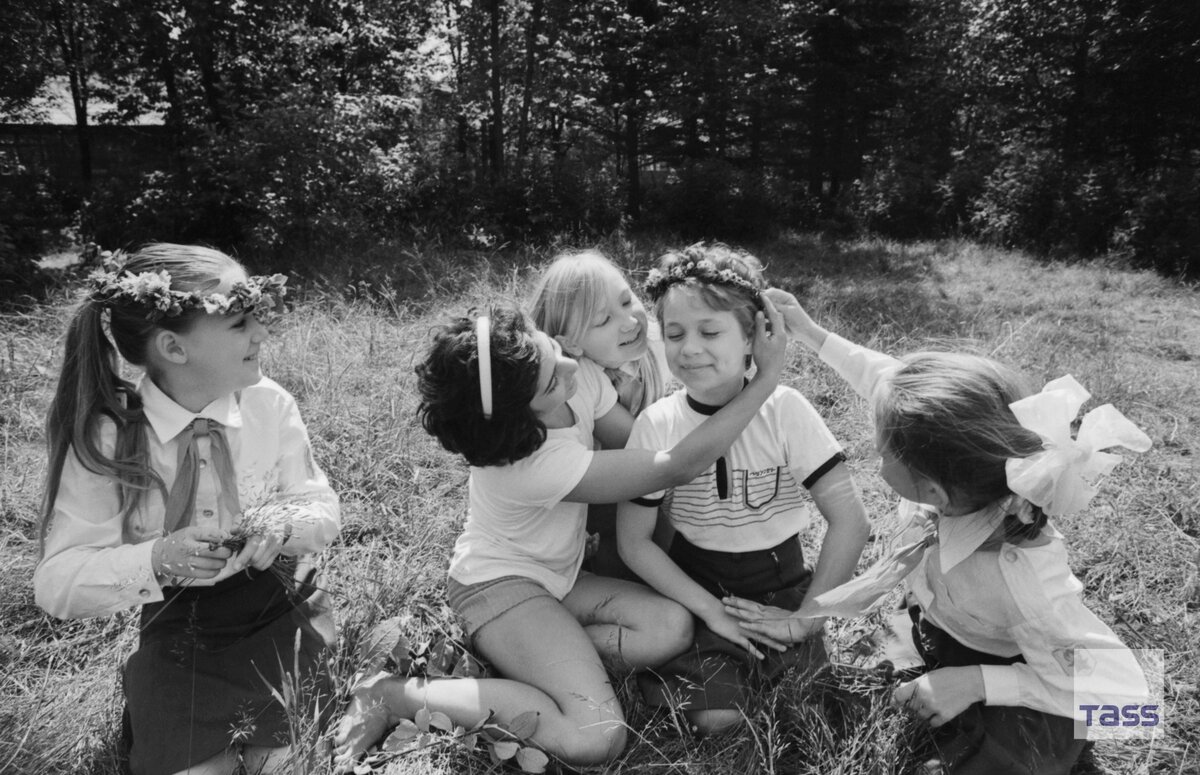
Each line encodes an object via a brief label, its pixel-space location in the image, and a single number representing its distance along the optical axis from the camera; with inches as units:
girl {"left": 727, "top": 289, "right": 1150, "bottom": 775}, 64.4
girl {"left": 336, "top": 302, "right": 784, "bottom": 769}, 76.5
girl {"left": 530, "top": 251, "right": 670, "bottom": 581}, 96.1
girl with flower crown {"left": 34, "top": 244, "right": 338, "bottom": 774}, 68.7
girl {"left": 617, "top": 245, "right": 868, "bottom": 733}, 83.0
